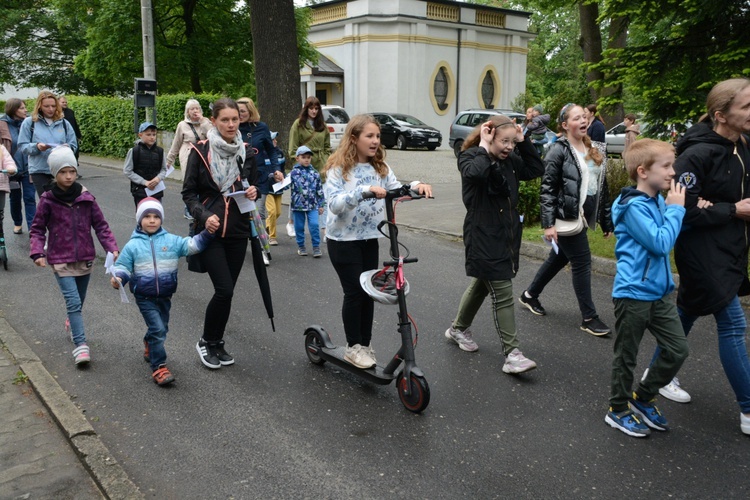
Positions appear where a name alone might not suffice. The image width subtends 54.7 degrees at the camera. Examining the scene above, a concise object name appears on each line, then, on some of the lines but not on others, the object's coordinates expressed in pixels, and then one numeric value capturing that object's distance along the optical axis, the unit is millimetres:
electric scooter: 4531
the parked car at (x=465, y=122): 25094
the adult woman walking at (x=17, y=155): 9664
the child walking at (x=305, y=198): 9453
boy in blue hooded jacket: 4059
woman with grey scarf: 5277
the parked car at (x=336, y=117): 28438
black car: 29234
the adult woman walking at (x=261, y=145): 9336
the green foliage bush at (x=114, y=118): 23922
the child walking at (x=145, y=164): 9016
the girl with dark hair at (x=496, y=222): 5090
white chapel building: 34781
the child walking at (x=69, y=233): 5457
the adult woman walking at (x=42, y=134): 9070
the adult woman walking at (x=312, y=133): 9969
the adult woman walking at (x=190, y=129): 9289
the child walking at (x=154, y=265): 5105
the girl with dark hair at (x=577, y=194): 6152
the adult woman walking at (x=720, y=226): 4207
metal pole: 19406
